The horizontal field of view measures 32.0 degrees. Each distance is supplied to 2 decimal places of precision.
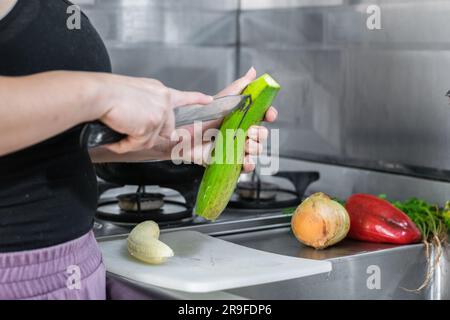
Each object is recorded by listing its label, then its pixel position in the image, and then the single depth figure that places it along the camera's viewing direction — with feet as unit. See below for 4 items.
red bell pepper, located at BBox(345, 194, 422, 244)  4.15
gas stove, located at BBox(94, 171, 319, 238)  4.46
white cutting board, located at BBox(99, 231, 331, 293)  3.19
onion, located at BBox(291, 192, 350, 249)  3.95
